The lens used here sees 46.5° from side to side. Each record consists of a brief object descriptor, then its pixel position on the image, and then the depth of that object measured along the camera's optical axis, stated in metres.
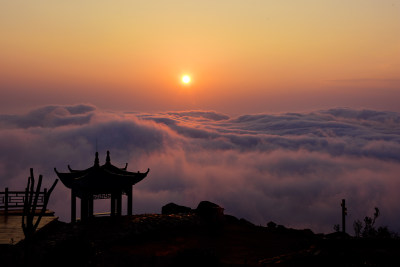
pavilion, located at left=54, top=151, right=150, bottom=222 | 26.97
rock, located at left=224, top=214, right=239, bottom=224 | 31.69
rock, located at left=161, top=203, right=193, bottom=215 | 33.03
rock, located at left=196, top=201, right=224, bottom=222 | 28.72
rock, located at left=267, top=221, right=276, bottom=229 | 31.51
